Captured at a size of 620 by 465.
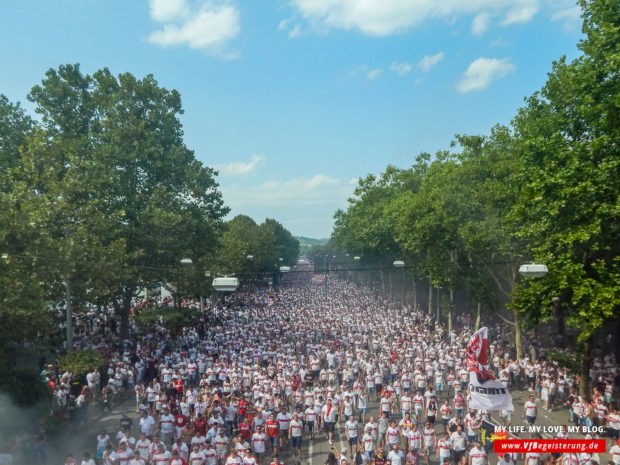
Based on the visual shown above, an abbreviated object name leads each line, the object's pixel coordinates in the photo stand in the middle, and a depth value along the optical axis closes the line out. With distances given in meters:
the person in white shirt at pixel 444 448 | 12.95
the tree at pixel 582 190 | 15.76
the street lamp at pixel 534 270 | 13.49
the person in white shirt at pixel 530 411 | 16.20
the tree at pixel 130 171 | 27.11
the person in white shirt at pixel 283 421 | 15.05
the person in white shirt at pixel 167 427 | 15.09
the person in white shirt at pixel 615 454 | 11.92
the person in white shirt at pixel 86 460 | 11.72
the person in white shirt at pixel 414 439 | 12.99
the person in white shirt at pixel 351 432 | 14.35
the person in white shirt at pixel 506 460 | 11.10
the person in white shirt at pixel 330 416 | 15.70
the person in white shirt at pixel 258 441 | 13.80
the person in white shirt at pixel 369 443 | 12.96
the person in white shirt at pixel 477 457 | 11.73
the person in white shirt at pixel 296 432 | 14.47
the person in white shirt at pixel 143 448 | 12.44
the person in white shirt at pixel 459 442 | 13.00
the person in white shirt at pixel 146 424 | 14.86
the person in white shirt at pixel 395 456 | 11.76
